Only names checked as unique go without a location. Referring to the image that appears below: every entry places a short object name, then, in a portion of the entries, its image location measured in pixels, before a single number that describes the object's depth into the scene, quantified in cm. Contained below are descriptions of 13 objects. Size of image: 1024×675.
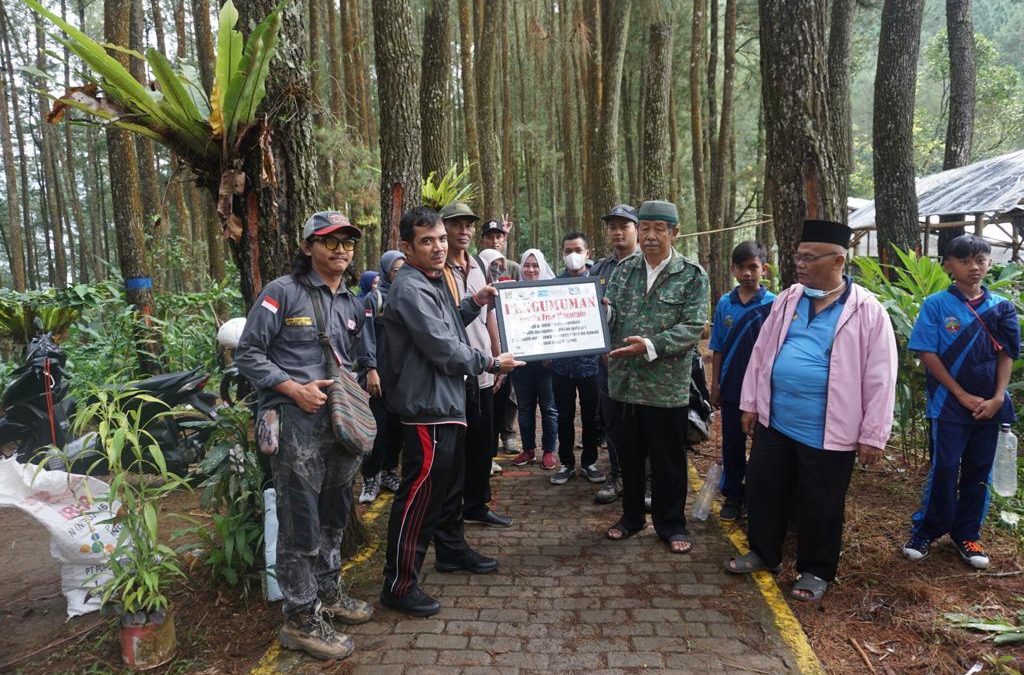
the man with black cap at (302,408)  300
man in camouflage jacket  407
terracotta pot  299
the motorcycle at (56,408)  549
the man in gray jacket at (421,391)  341
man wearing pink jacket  335
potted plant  298
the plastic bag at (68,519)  334
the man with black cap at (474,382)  429
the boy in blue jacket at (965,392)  377
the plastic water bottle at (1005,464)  395
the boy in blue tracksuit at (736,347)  455
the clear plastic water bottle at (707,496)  456
